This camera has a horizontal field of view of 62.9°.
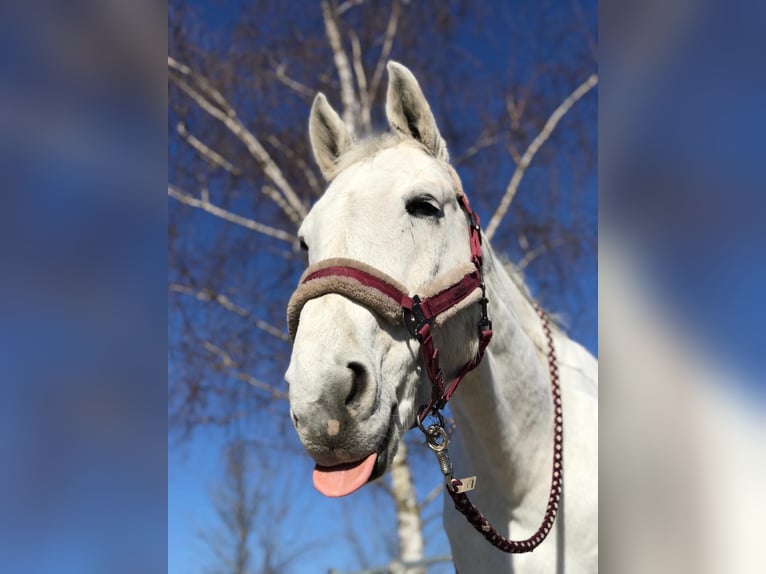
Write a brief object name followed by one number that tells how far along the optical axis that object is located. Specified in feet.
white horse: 4.78
